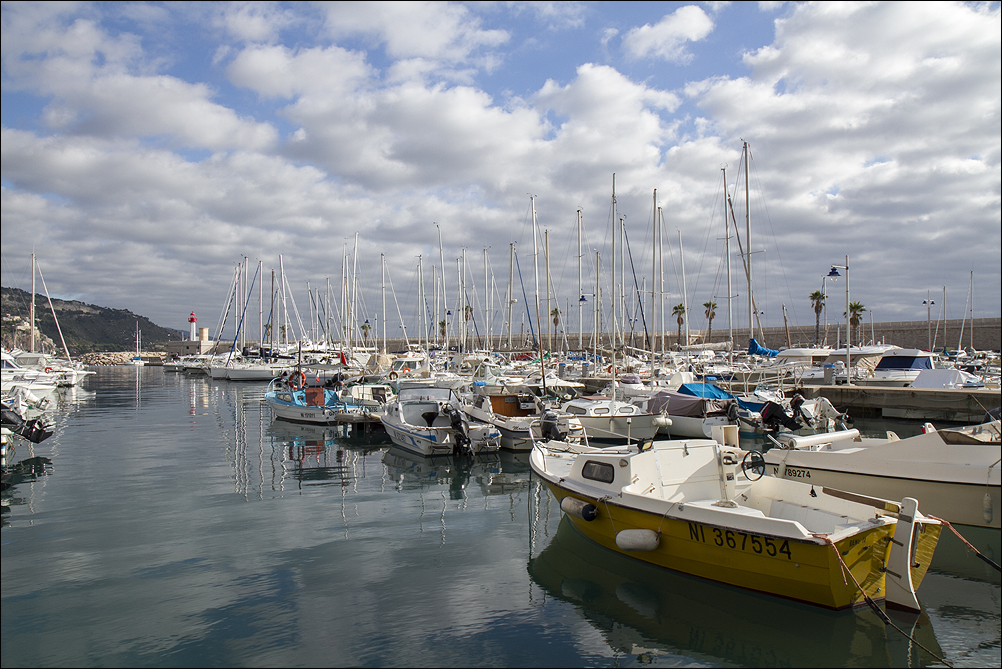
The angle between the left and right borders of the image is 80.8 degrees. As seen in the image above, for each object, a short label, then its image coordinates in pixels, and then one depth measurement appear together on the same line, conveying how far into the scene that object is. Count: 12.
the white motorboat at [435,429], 20.12
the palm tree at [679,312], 87.31
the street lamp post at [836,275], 31.99
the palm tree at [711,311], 83.31
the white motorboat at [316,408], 26.27
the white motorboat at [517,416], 20.02
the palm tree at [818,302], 73.88
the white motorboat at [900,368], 33.94
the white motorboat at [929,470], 10.70
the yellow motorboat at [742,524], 7.73
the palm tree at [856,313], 73.12
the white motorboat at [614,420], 22.62
